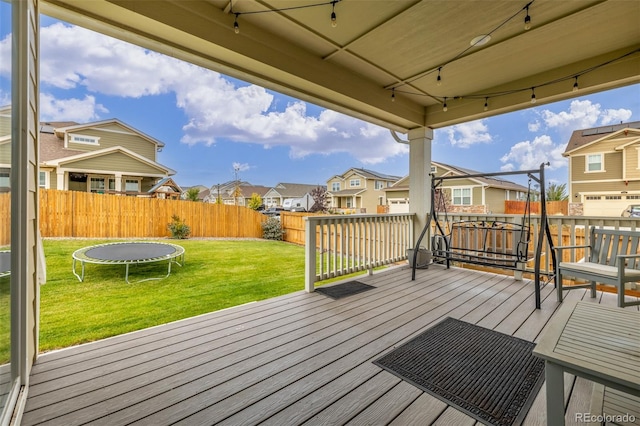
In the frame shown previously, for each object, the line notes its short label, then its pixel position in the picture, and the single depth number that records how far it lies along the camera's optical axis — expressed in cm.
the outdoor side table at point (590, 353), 91
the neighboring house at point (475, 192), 1306
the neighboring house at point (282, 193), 2752
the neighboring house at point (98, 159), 952
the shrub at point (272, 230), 1060
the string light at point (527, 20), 239
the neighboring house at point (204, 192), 3348
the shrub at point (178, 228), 891
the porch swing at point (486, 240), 321
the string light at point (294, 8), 238
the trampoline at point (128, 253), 452
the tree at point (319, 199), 1631
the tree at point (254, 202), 1706
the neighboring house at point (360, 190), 1919
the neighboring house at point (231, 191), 2742
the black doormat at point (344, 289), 323
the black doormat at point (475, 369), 143
